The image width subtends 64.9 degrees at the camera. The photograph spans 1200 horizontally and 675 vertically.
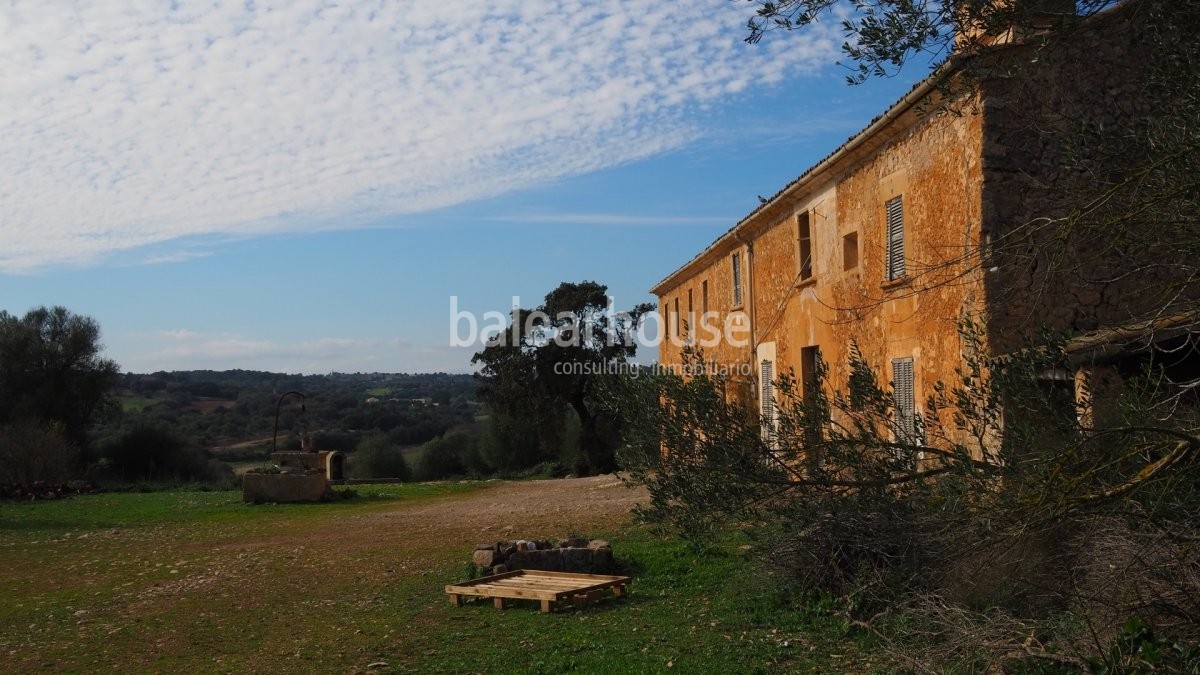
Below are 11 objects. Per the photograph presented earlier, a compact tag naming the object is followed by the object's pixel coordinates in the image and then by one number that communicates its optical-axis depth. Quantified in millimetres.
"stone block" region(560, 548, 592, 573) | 10836
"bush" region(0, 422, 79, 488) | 24855
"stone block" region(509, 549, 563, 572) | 11008
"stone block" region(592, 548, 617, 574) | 10805
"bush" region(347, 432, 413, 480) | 39281
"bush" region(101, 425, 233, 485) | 32219
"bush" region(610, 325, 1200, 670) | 4863
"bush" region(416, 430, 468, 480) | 41219
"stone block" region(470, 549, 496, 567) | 11188
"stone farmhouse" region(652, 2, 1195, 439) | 9680
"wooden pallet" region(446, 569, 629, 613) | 9352
